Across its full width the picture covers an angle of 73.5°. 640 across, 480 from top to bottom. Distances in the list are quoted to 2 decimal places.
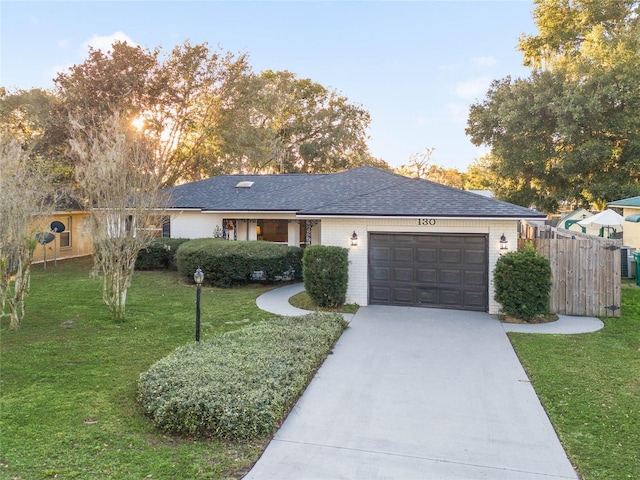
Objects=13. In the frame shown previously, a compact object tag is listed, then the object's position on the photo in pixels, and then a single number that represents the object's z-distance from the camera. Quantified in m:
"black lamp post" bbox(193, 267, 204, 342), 7.26
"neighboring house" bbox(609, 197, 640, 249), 17.45
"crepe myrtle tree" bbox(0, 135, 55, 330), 8.08
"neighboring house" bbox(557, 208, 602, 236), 20.27
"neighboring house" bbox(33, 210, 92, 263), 19.41
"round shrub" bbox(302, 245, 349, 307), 10.75
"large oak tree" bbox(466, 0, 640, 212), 20.19
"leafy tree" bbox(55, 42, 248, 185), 20.38
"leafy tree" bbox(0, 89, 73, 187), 19.44
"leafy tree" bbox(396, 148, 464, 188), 41.56
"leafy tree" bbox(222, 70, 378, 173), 36.81
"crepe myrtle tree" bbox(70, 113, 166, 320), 8.88
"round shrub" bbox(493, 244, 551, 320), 9.46
